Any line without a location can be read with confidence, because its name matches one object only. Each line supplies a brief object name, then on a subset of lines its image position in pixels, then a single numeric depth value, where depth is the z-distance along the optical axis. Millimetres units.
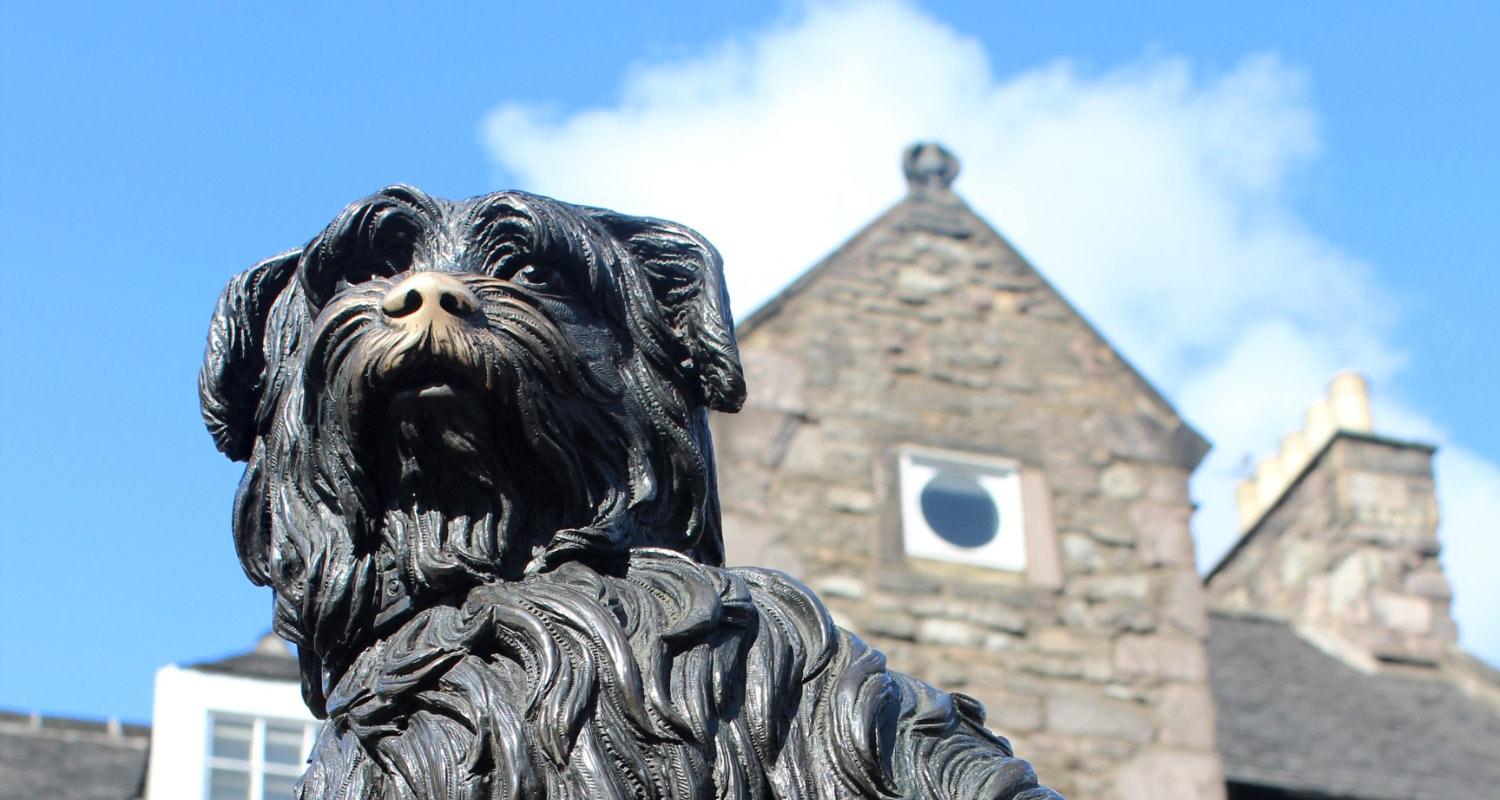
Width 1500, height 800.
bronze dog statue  3090
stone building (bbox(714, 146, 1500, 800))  14125
